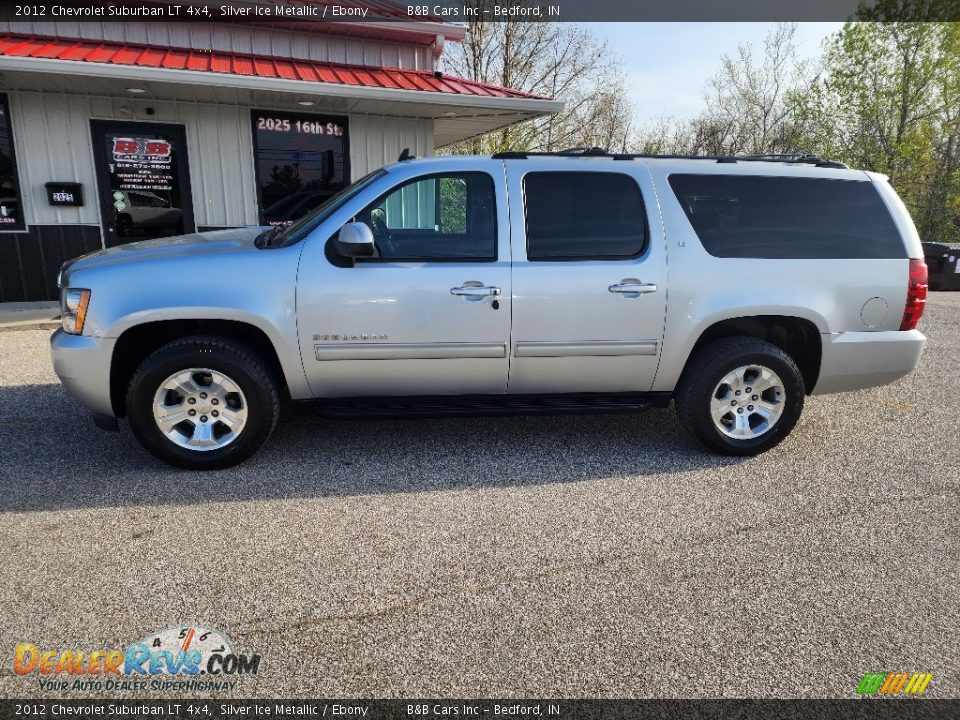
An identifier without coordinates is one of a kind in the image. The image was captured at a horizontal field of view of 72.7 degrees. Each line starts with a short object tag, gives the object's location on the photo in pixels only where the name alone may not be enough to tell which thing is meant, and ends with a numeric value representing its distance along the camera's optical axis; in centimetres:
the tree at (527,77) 2197
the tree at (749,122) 3180
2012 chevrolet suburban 387
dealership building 816
